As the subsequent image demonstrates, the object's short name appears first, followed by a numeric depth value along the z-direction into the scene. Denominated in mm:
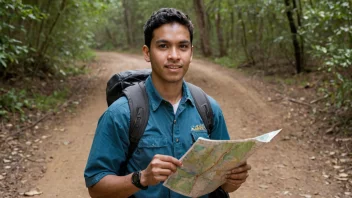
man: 1970
